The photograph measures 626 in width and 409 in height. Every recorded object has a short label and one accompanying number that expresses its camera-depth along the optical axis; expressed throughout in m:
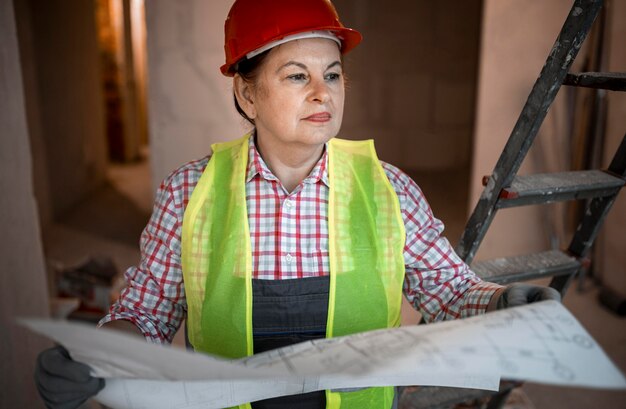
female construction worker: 1.35
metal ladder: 1.49
